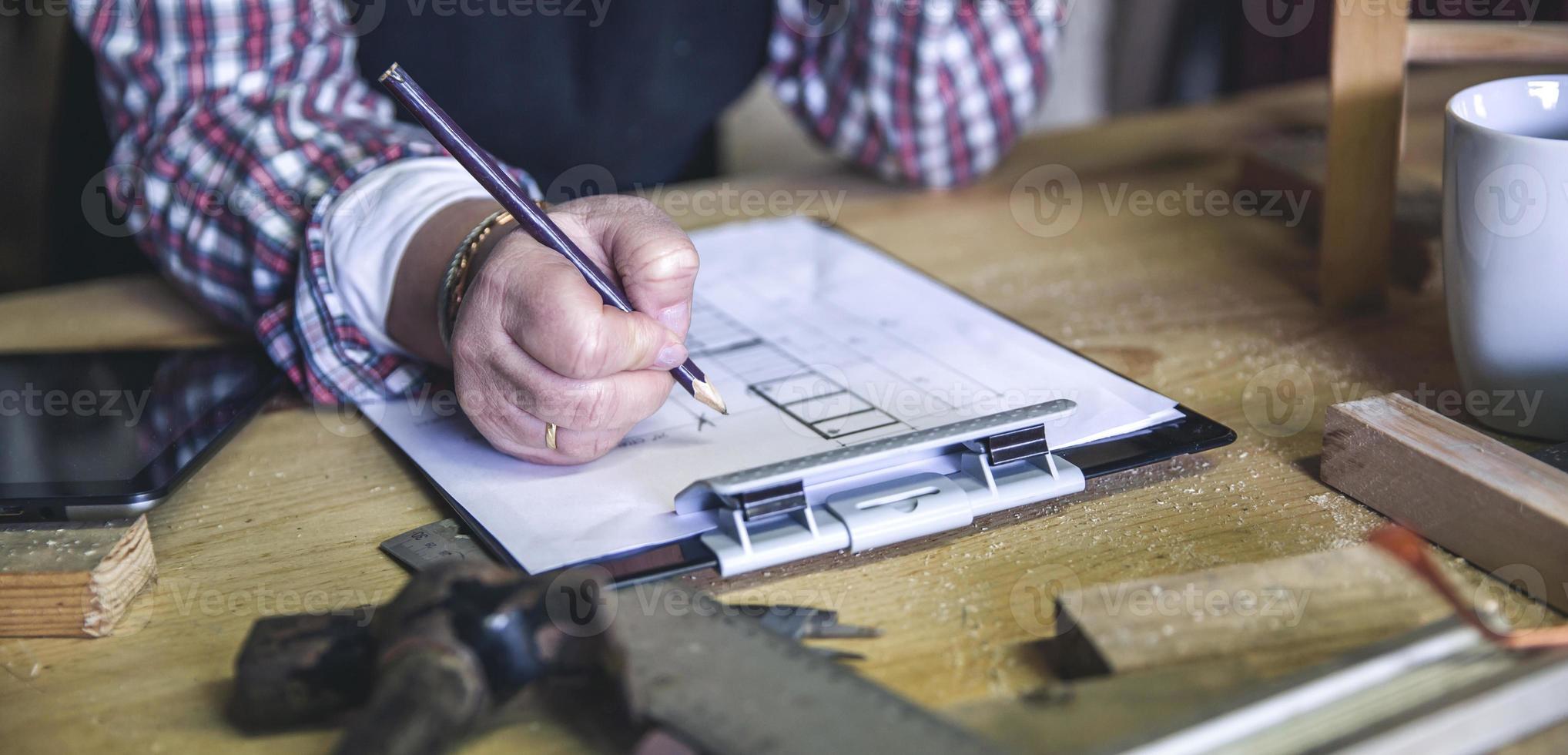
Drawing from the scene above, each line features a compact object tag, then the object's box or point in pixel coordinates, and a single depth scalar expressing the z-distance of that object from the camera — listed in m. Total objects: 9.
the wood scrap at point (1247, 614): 0.41
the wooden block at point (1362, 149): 0.71
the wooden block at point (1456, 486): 0.46
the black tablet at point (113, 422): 0.56
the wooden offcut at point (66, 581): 0.48
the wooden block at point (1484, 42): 0.68
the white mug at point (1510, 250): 0.54
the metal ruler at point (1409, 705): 0.35
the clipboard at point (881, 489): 0.50
